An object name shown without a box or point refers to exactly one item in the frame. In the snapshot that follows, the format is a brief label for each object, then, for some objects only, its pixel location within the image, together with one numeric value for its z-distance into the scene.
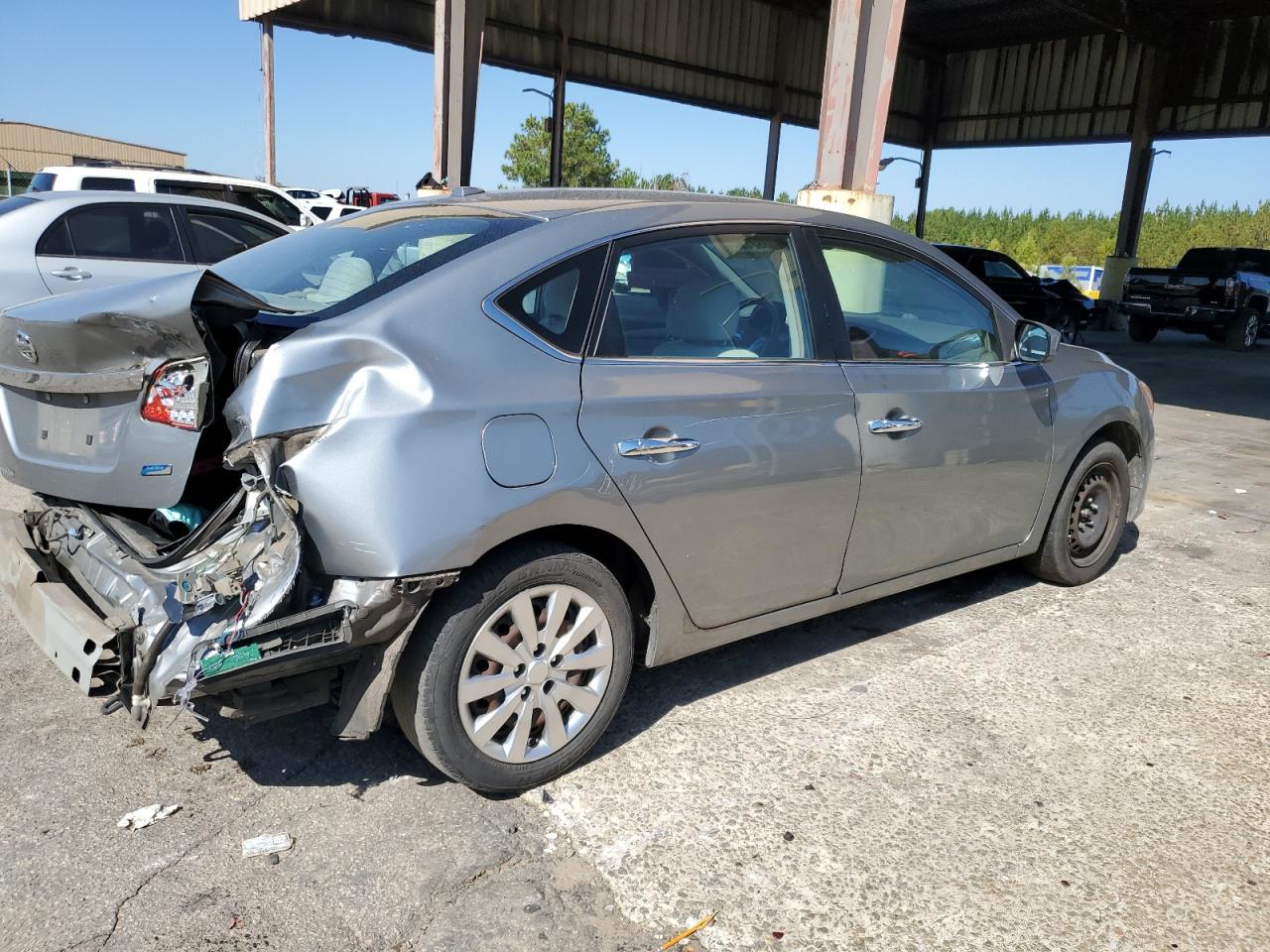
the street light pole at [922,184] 27.70
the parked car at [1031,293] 18.75
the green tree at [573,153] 43.25
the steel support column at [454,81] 12.26
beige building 57.41
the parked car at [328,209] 19.28
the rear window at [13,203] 7.44
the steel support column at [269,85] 19.30
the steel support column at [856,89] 8.27
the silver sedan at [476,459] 2.43
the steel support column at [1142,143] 21.62
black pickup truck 17.62
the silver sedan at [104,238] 7.31
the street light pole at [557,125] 20.78
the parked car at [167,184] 10.06
